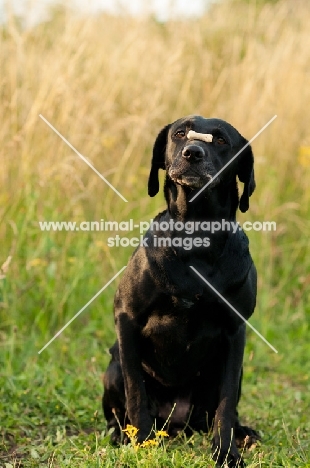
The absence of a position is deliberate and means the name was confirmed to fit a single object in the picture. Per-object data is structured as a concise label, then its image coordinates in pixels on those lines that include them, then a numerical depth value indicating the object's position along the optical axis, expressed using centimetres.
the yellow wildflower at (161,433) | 547
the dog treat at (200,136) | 619
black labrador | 600
